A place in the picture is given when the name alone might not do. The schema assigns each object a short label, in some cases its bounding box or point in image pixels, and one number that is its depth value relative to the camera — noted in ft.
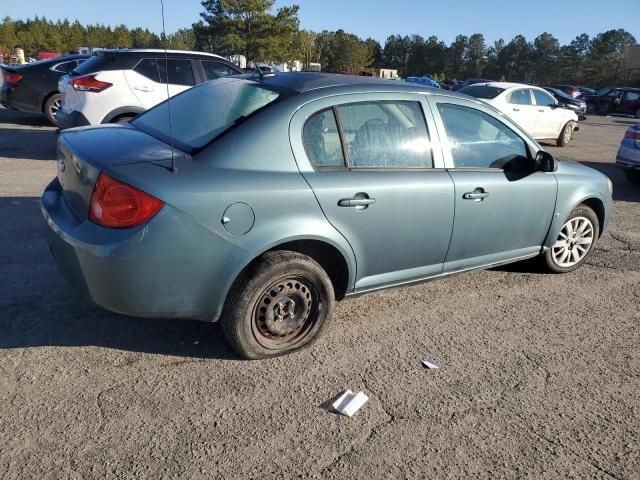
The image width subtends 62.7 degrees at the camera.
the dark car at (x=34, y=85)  35.60
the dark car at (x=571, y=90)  119.75
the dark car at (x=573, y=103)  80.81
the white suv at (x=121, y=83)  25.35
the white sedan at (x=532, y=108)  41.22
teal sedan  8.78
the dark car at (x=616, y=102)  101.14
